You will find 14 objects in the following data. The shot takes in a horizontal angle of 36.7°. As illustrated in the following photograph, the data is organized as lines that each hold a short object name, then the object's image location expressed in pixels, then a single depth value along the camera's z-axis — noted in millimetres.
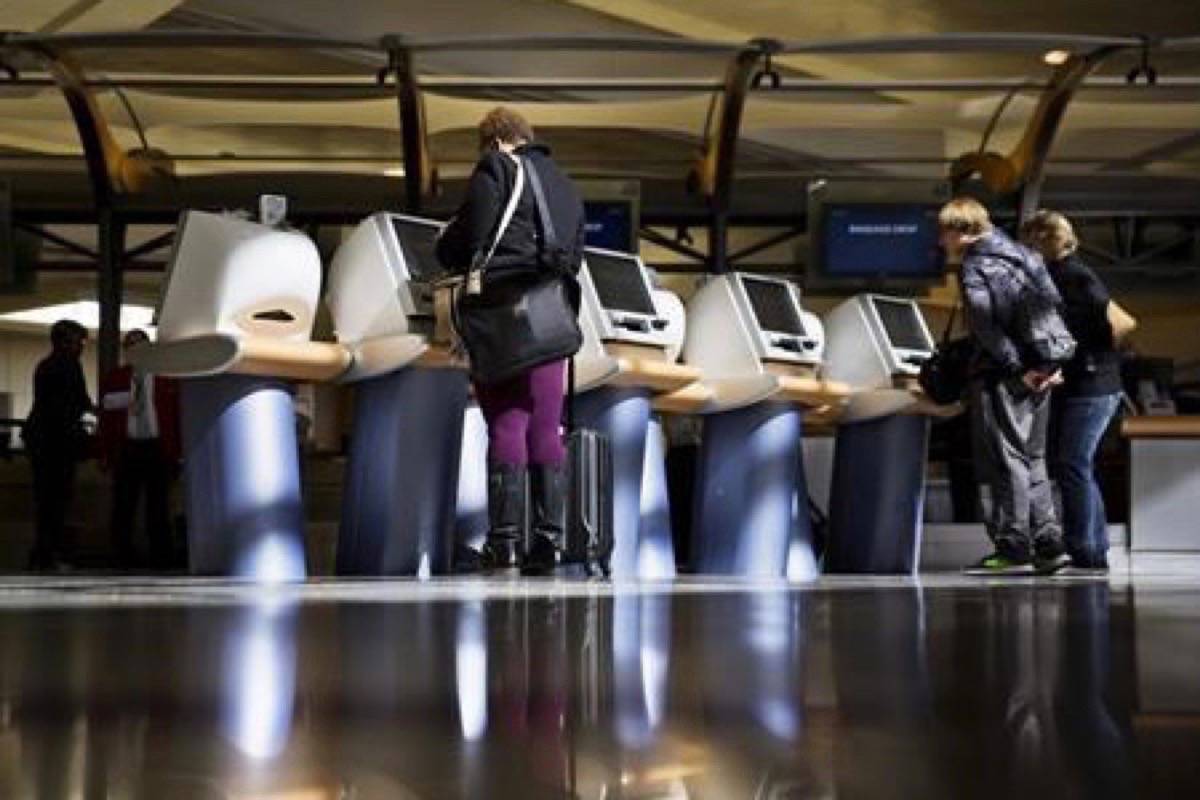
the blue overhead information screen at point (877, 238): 14219
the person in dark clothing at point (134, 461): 10500
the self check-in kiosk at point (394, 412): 6828
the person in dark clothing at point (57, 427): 10938
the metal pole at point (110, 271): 12891
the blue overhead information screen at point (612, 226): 13773
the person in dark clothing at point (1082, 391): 7410
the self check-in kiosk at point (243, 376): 6473
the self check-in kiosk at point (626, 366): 7469
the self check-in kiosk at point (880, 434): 9195
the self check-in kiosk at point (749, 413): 8461
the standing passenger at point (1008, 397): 7027
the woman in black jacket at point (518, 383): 5938
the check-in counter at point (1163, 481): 10688
